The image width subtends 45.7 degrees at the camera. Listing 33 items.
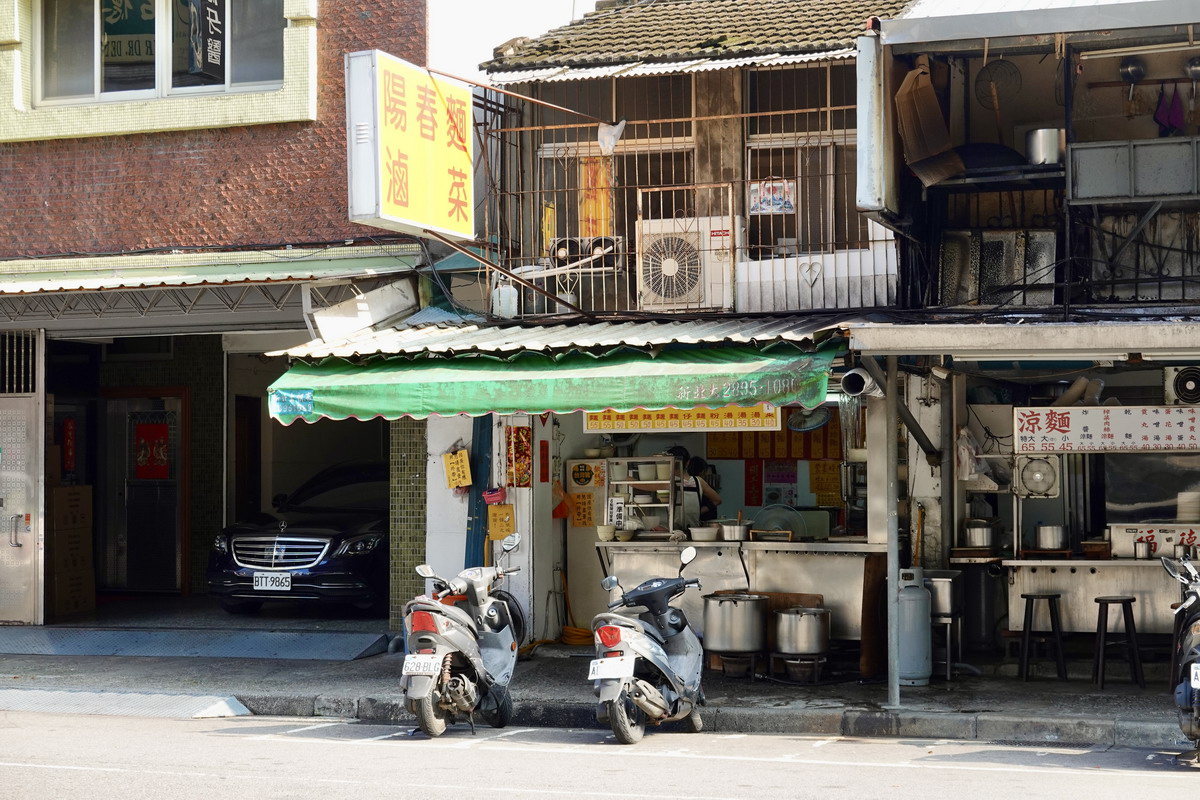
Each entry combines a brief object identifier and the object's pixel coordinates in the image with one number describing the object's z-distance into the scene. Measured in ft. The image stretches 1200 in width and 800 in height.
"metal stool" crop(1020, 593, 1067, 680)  39.52
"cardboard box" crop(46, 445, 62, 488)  50.90
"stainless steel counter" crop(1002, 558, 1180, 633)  40.45
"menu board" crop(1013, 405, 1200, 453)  39.88
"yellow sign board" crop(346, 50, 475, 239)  37.29
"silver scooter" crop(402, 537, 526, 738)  32.08
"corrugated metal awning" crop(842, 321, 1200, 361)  31.68
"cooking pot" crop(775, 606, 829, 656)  38.83
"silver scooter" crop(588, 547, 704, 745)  31.19
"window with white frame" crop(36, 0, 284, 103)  47.80
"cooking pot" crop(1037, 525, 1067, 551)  41.39
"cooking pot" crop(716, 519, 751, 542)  42.45
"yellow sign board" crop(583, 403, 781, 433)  41.39
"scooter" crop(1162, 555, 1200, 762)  27.91
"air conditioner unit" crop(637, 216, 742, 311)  42.63
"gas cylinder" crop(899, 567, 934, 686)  37.83
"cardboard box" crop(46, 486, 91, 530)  51.16
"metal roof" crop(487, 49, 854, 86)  40.63
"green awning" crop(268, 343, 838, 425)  34.22
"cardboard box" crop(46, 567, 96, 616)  51.44
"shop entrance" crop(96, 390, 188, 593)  59.31
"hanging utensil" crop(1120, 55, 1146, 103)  40.63
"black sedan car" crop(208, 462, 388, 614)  48.65
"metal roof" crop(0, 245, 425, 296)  42.19
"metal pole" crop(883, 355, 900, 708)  34.68
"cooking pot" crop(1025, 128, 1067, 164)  40.40
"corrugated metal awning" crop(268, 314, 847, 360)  36.88
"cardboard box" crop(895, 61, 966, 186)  38.96
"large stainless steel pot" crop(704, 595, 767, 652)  39.81
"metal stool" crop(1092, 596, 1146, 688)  38.01
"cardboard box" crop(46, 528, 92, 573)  51.29
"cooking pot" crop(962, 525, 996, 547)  42.29
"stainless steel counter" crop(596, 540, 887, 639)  40.65
